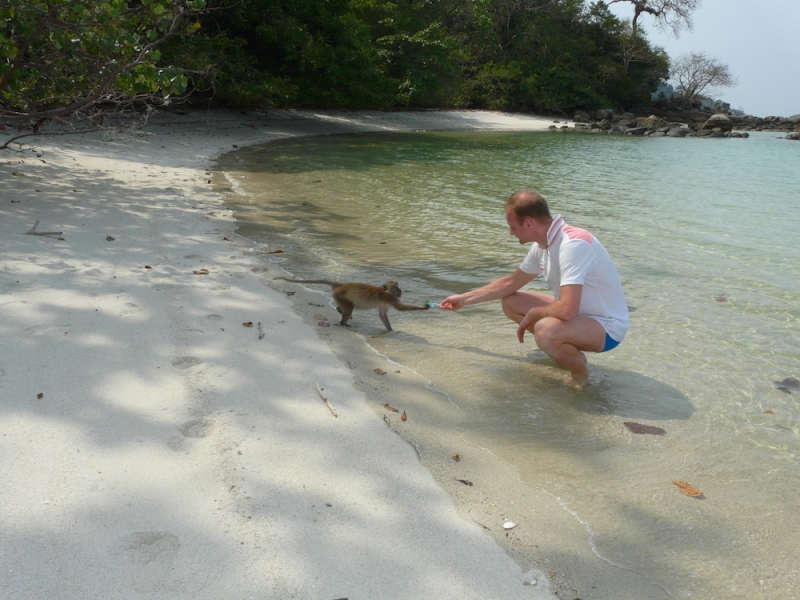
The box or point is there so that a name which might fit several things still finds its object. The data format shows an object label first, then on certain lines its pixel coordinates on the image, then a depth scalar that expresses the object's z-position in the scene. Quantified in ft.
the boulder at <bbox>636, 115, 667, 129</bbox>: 145.28
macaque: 17.88
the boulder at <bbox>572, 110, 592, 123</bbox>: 155.53
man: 14.34
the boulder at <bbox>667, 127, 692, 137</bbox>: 139.03
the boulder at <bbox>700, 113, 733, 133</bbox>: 151.12
